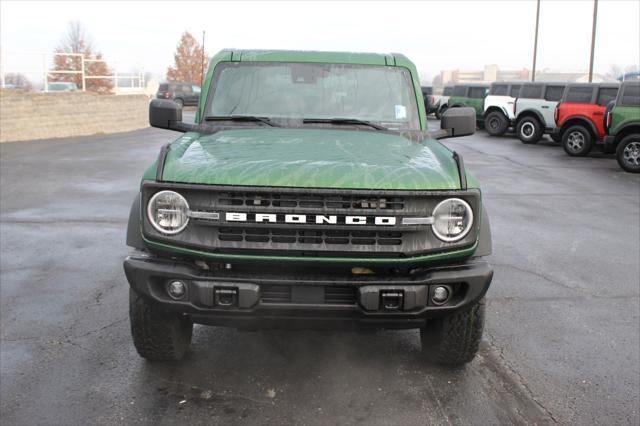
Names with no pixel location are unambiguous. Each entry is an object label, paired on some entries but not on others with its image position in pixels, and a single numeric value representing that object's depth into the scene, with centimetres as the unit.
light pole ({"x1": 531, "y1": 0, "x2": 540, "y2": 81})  4044
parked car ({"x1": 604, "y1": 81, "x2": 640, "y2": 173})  1428
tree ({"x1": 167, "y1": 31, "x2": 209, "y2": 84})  6181
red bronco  1688
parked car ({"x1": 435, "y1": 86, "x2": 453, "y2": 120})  3219
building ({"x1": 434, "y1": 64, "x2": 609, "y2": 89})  8169
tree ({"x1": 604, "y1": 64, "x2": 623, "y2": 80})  10184
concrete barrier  1934
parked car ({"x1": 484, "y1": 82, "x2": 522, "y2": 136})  2295
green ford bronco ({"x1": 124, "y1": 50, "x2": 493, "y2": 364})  315
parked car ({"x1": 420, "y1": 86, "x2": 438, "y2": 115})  3925
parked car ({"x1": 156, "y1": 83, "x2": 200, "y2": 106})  4031
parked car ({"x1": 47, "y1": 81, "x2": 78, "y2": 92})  2321
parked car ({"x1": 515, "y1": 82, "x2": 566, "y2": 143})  2108
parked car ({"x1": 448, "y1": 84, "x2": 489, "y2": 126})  2652
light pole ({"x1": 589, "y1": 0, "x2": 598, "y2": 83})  3159
